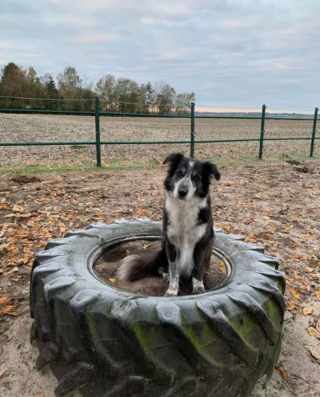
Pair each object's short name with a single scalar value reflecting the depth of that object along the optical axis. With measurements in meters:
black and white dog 2.45
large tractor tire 1.70
